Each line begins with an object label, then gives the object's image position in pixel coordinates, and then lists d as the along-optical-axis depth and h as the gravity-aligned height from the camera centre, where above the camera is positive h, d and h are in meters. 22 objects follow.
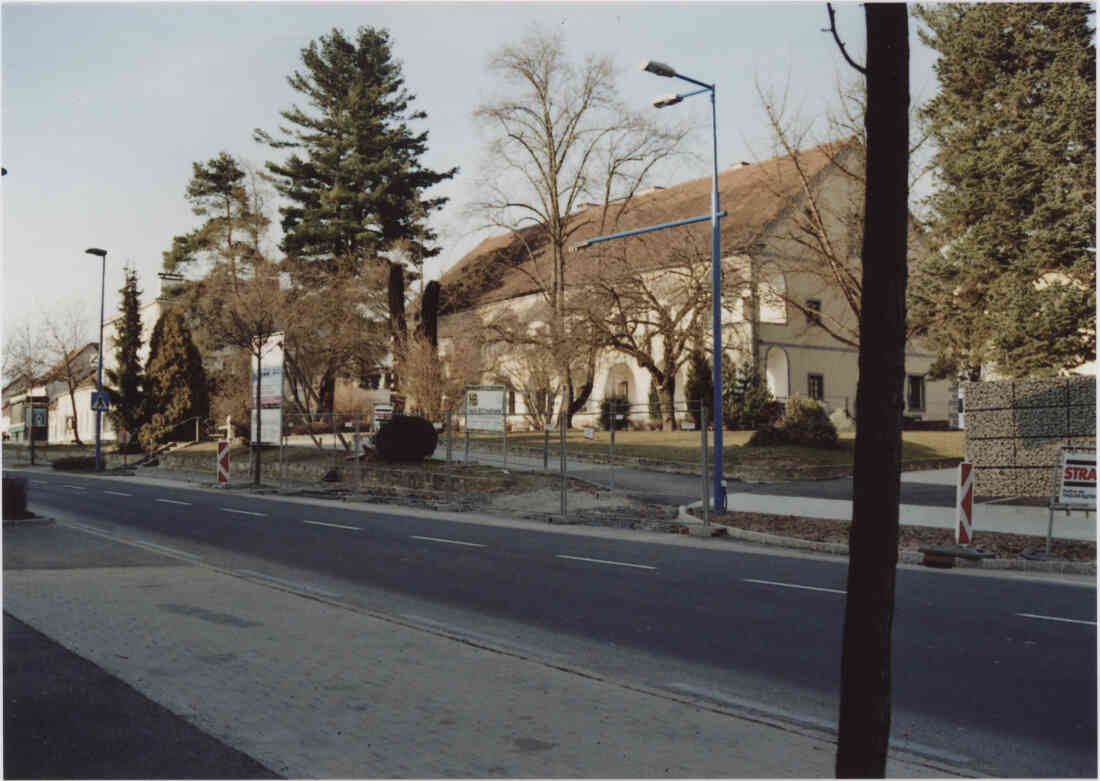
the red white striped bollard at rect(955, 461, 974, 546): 14.25 -1.27
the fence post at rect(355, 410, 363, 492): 27.11 -1.74
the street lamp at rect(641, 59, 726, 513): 19.19 +2.65
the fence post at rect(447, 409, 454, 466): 25.37 -0.50
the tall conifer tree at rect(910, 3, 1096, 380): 32.91 +7.97
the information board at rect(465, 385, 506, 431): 26.64 +0.19
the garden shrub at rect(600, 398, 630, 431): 30.10 -0.06
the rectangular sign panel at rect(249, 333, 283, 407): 28.61 +1.13
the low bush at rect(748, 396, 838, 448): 30.72 -0.35
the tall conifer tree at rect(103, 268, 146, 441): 52.94 +2.00
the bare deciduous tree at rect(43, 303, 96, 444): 59.12 +3.26
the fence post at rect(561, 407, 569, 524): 20.19 -1.28
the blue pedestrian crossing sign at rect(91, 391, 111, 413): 41.22 +0.29
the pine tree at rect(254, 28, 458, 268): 53.97 +13.55
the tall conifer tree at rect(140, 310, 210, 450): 50.50 +1.43
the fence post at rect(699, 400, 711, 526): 17.44 -1.29
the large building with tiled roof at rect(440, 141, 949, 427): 39.72 +6.22
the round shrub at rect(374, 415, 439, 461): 28.33 -0.73
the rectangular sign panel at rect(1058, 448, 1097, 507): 14.49 -0.84
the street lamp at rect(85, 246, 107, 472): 44.96 +5.62
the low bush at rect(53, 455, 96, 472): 45.72 -2.52
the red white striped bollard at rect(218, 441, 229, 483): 30.18 -1.61
